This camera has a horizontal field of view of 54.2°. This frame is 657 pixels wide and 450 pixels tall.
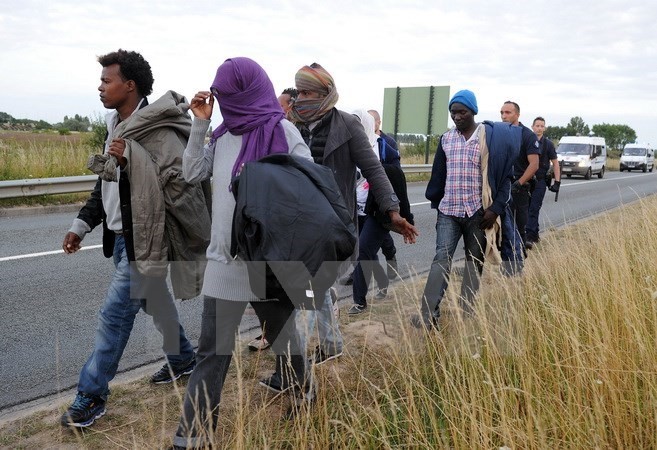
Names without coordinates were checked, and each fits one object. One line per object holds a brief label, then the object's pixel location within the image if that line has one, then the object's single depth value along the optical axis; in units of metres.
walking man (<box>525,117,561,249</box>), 8.98
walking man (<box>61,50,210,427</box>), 3.15
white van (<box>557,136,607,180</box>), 31.11
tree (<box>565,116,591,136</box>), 113.26
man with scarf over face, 3.48
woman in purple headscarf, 2.79
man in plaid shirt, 4.65
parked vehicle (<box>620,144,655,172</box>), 44.12
